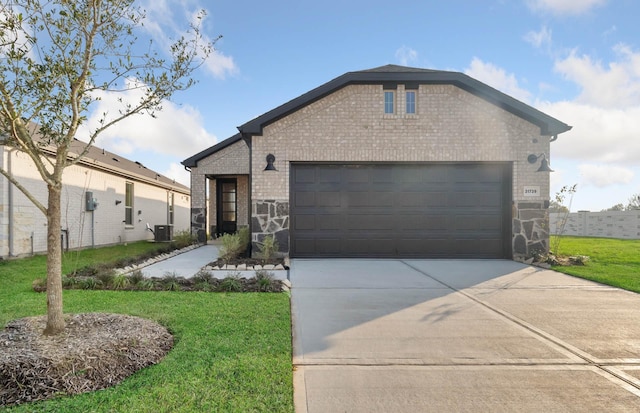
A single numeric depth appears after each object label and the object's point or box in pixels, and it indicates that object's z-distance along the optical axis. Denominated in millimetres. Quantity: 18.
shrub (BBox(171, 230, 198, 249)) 12566
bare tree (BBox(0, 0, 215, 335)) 3359
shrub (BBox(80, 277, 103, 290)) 6008
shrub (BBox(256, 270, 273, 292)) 5863
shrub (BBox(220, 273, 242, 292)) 5898
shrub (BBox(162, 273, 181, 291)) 5922
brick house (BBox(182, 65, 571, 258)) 9383
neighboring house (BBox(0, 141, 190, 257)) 9633
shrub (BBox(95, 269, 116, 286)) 6102
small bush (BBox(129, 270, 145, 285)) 6167
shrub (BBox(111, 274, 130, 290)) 6000
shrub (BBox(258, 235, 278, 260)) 8938
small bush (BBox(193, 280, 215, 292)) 5895
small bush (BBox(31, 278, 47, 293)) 5761
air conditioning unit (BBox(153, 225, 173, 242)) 15789
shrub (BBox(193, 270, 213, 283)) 6277
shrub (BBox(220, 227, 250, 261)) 9117
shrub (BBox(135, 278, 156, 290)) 5964
